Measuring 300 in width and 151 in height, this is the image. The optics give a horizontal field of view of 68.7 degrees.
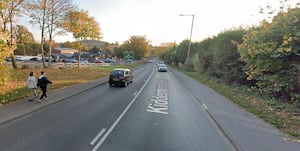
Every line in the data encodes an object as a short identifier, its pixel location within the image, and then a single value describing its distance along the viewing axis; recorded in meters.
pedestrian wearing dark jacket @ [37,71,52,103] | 10.56
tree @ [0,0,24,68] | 18.49
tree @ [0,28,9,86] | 10.46
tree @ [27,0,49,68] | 24.90
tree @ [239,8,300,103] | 8.87
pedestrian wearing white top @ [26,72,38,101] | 10.51
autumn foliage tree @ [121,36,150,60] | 91.25
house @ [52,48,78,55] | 109.19
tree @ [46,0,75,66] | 26.92
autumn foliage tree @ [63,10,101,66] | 28.56
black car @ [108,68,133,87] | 17.36
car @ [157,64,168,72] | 42.34
